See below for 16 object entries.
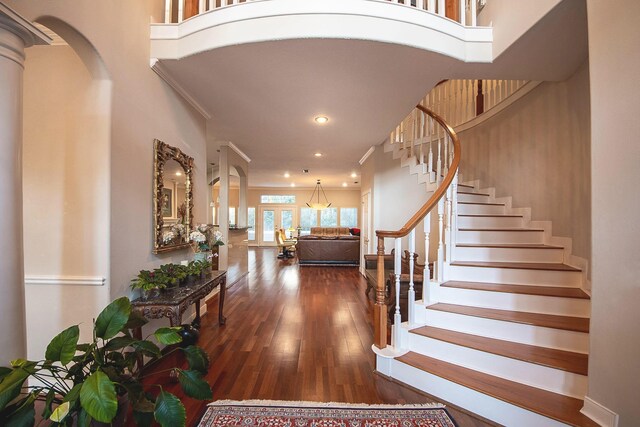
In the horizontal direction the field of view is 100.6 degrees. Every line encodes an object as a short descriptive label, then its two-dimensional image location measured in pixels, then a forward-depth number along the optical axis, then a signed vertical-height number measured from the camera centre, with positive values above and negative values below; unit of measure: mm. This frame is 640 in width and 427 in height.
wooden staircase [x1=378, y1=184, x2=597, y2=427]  1619 -919
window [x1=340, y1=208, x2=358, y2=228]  12594 +17
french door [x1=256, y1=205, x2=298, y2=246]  12469 -125
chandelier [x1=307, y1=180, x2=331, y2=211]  12305 +1005
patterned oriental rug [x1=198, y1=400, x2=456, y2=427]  1648 -1283
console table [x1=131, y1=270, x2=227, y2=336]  2035 -683
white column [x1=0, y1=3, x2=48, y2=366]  1148 +153
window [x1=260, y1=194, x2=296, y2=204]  12539 +867
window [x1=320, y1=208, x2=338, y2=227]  12570 -31
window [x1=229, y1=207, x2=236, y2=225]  11384 -28
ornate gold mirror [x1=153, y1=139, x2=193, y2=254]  2412 +193
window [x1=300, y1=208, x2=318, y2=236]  12531 -78
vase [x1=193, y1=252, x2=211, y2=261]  2803 -423
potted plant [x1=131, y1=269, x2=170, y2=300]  2090 -531
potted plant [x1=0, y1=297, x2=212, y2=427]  880 -622
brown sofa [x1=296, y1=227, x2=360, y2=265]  7227 -924
